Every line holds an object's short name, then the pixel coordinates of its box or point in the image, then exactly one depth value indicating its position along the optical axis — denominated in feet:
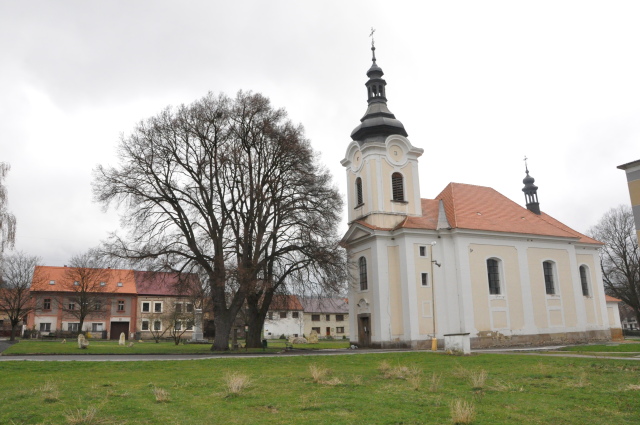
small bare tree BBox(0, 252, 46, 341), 162.20
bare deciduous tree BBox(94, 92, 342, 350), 95.14
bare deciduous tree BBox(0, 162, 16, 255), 87.81
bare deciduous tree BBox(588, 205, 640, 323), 170.50
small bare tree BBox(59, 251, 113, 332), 165.68
